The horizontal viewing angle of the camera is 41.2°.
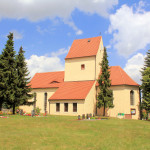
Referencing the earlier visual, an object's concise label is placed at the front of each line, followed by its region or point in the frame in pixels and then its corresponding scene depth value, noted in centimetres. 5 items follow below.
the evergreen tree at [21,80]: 3667
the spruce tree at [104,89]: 3778
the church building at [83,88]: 3984
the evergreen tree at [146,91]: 3643
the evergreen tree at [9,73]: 3522
